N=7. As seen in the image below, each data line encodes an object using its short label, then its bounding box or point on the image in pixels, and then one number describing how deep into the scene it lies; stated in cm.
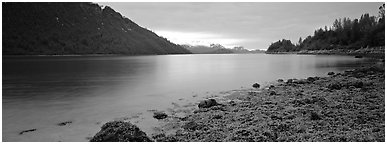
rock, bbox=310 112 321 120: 1172
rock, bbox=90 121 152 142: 956
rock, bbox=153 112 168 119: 1414
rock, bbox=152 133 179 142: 1035
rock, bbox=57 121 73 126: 1359
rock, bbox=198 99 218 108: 1603
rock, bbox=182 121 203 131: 1141
